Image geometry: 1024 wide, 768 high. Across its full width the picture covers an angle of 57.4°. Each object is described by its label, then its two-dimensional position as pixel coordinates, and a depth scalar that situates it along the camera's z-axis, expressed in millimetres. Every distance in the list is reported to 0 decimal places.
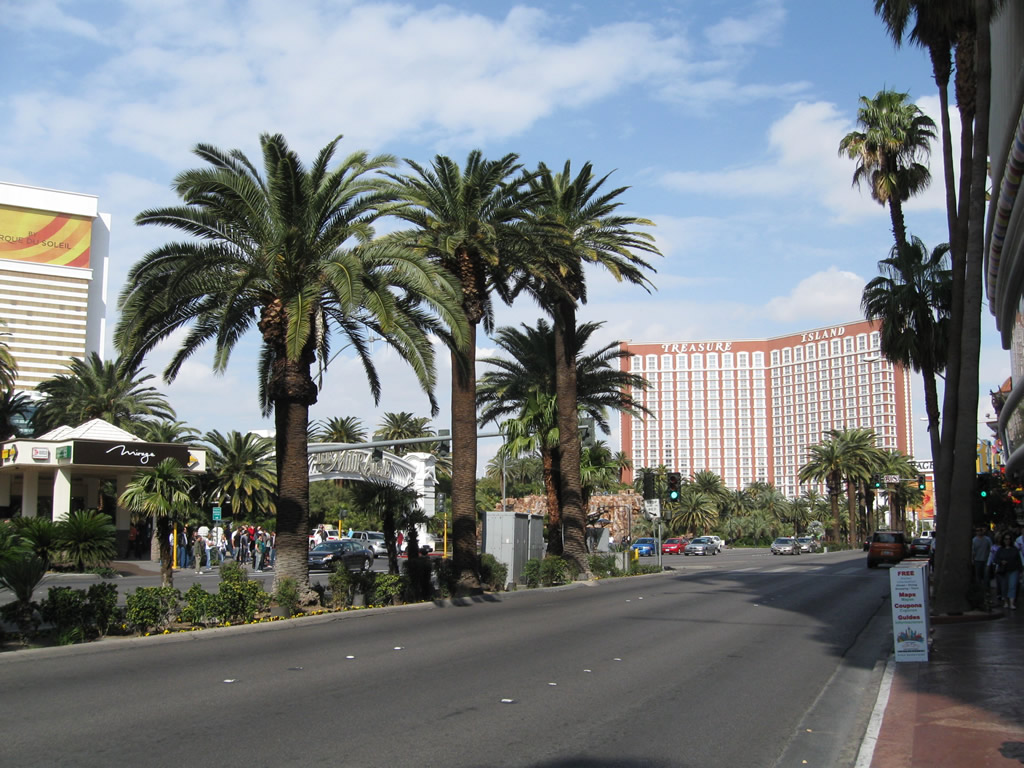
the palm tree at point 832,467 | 75938
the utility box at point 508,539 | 28484
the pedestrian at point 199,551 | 33812
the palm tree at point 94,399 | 56000
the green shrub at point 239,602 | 16000
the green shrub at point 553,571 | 27188
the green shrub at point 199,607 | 15242
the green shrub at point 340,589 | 19141
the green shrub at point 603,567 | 32031
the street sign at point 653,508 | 36362
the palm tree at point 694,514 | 94938
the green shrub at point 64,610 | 13484
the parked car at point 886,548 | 41656
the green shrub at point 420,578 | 21531
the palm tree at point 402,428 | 80562
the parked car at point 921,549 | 47625
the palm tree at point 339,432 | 75688
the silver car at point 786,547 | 63500
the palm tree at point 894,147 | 28531
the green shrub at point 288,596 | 17547
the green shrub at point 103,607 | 13922
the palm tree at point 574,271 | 30516
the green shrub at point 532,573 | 26734
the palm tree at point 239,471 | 56062
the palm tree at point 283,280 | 18078
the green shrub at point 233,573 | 17438
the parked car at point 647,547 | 65588
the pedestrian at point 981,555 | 21766
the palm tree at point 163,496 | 18734
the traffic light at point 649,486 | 34375
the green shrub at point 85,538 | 15359
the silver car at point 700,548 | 67812
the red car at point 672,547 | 69438
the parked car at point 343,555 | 36719
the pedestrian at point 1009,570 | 19703
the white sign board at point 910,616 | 12164
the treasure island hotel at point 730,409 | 186625
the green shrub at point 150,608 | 14391
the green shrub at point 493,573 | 24156
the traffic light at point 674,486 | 32938
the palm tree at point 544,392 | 33000
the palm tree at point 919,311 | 26766
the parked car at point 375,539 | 52625
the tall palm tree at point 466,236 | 23422
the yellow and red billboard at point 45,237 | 129625
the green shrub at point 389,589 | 19938
